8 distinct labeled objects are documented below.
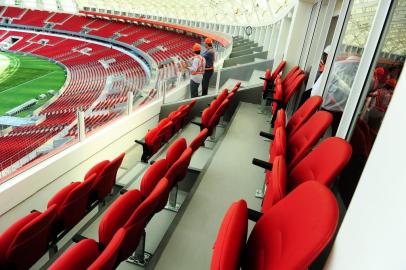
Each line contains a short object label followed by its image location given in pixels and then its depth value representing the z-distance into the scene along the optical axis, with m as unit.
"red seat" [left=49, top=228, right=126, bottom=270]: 1.21
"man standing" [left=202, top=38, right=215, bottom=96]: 5.87
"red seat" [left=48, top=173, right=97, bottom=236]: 2.12
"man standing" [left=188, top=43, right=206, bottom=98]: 5.64
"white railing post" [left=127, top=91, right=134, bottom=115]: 4.17
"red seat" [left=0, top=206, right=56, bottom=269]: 1.72
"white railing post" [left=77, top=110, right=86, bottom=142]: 3.37
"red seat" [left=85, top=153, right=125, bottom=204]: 2.46
